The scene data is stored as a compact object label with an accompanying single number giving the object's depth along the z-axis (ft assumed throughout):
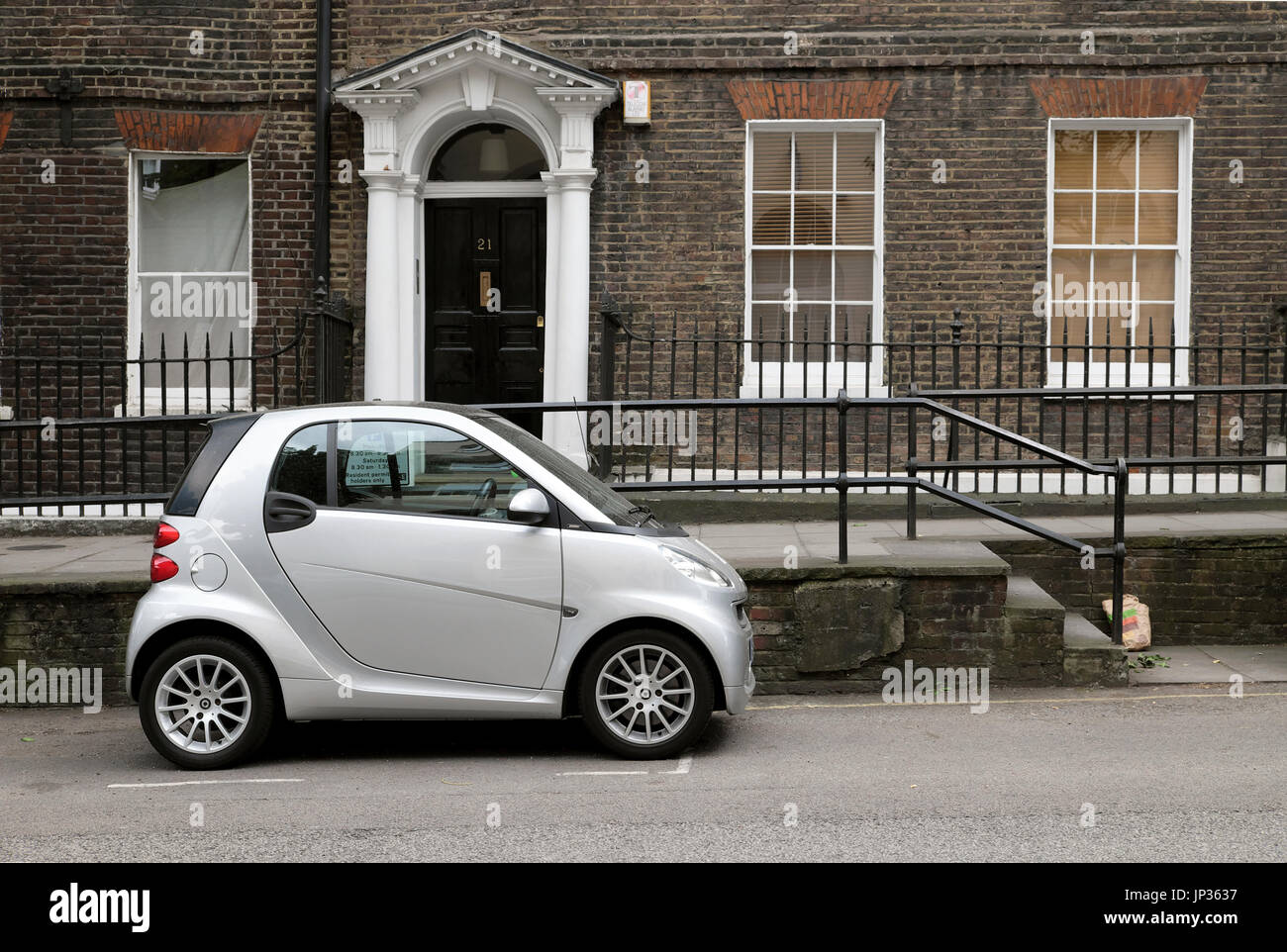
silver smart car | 20.16
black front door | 40.47
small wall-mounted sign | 38.60
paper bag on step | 28.30
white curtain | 41.37
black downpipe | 39.83
